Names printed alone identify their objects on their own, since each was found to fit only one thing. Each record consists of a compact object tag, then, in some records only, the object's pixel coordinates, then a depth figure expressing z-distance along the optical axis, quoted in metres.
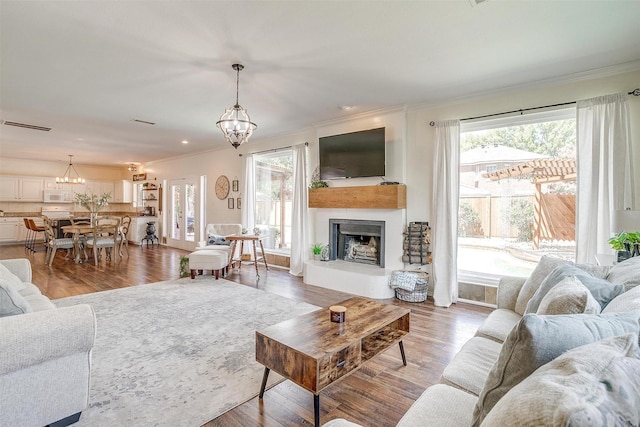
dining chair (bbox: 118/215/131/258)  7.96
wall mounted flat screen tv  4.72
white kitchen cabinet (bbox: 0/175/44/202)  9.45
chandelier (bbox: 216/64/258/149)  3.28
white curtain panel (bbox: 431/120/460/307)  4.16
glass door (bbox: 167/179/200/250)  8.76
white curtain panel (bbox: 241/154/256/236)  6.93
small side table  5.52
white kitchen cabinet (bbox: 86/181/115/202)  10.97
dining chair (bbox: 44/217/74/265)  6.53
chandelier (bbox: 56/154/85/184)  9.56
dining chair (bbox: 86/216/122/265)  6.75
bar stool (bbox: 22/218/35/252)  8.54
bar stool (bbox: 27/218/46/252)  8.40
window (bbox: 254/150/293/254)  6.55
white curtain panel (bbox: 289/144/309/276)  5.80
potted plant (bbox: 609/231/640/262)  2.48
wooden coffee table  1.81
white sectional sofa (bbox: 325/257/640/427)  0.62
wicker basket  4.25
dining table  6.70
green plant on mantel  5.42
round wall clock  7.65
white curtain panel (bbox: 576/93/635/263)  3.16
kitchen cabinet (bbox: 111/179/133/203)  11.45
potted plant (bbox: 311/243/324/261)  5.43
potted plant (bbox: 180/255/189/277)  5.52
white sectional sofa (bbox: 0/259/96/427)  1.57
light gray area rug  2.02
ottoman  5.33
